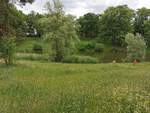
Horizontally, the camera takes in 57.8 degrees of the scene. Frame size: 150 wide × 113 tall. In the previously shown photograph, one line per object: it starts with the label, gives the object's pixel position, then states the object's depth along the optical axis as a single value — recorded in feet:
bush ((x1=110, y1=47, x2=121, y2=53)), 115.47
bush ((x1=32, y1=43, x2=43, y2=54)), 105.64
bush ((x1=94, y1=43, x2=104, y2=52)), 115.52
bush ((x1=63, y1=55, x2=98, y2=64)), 78.16
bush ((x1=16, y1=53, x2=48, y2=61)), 78.74
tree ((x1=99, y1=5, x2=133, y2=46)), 121.94
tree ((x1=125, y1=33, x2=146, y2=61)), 86.66
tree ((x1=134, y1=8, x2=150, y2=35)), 133.83
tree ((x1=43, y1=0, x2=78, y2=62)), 75.52
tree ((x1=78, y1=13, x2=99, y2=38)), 144.30
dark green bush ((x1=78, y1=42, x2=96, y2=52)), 117.50
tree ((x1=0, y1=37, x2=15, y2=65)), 46.02
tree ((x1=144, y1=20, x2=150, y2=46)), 116.61
